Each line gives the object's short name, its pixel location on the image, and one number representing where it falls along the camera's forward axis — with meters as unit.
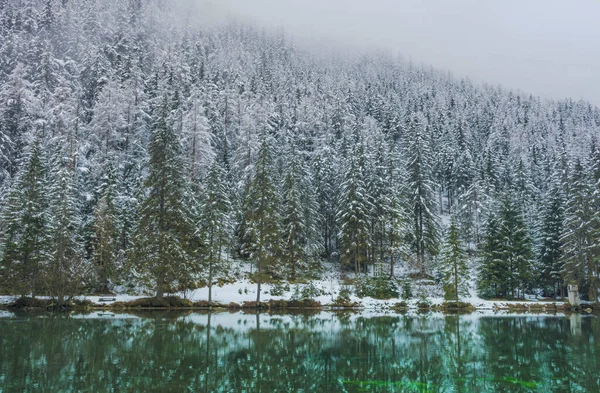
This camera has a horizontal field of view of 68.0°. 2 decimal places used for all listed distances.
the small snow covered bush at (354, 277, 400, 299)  47.84
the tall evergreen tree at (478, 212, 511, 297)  50.28
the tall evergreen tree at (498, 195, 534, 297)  50.59
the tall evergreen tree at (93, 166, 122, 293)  42.41
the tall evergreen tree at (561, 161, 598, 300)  44.94
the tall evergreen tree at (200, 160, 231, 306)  42.69
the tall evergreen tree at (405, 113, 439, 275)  55.19
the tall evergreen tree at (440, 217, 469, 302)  47.12
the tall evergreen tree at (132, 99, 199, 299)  38.75
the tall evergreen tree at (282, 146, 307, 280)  49.25
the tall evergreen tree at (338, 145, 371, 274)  50.91
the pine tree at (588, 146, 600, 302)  44.00
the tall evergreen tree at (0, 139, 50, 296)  37.84
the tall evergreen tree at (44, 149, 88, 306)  38.72
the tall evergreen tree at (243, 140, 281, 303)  43.62
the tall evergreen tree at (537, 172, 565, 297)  50.47
